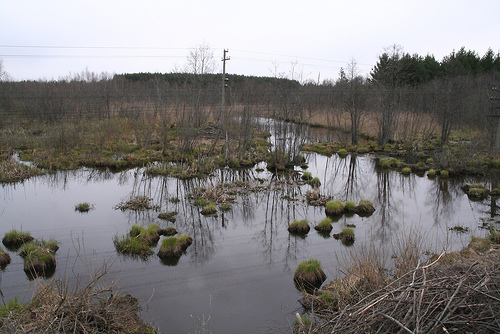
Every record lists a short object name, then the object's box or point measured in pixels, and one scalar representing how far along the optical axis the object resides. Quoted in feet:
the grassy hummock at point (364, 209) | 45.94
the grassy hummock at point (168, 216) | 41.86
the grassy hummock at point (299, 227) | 39.24
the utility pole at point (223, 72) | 80.03
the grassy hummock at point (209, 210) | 44.42
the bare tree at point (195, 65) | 72.49
